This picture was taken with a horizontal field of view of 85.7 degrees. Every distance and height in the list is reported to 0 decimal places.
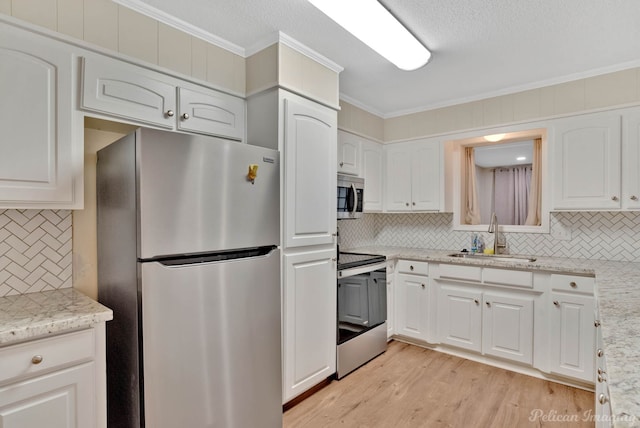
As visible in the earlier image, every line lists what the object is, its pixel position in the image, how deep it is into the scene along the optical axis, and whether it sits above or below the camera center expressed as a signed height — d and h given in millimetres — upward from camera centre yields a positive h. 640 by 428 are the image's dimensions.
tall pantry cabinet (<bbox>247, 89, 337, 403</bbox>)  2162 -96
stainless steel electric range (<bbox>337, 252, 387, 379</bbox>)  2635 -814
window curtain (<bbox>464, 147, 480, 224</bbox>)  3548 +190
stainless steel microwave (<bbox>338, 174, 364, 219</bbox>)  2766 +114
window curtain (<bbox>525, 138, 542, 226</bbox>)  3168 +196
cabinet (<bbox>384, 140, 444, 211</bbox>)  3432 +352
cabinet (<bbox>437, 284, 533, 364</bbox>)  2652 -910
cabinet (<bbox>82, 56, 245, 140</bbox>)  1668 +614
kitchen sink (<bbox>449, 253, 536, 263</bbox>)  2952 -425
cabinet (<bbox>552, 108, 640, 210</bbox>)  2502 +368
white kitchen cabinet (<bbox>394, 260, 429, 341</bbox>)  3137 -826
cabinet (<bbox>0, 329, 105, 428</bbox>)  1162 -615
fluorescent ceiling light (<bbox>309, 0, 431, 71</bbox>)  1748 +1023
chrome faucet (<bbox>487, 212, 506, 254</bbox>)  3277 -197
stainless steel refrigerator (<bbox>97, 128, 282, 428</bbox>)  1424 -320
